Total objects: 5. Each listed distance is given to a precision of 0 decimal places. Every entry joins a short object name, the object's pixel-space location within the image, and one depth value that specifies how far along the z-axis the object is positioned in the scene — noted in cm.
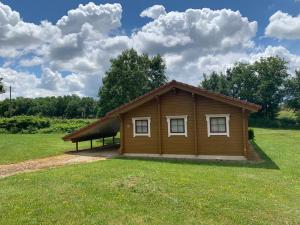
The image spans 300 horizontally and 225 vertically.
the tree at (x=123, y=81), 2339
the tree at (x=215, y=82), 5120
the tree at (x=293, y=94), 4408
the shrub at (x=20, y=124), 3033
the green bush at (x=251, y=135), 1956
